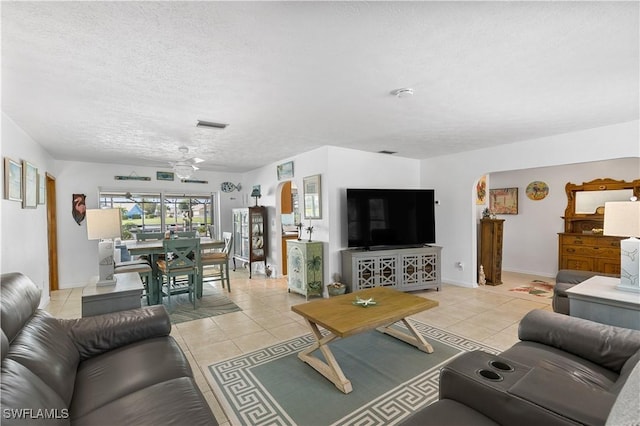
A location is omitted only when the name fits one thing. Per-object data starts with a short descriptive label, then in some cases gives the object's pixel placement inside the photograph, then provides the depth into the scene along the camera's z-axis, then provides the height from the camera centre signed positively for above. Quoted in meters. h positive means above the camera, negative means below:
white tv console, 4.53 -0.94
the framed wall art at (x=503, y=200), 6.19 +0.13
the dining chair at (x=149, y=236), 4.79 -0.39
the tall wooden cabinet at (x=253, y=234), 6.27 -0.49
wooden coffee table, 2.30 -0.89
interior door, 5.22 -0.35
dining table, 4.11 -0.56
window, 6.24 +0.05
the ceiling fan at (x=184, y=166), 4.43 +0.68
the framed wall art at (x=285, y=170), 5.49 +0.76
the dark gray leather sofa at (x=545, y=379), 1.14 -0.80
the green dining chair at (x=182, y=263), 4.20 -0.74
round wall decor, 5.75 +0.31
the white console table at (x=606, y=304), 1.98 -0.70
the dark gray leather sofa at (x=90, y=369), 1.22 -0.86
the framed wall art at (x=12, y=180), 2.88 +0.36
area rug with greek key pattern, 1.98 -1.36
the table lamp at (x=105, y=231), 2.67 -0.16
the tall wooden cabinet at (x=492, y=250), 5.19 -0.76
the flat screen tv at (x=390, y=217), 4.71 -0.15
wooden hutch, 4.79 -0.41
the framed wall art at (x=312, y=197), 4.79 +0.21
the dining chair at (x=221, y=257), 5.04 -0.78
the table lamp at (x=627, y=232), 2.22 -0.22
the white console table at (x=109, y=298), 2.38 -0.70
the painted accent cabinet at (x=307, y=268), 4.61 -0.92
